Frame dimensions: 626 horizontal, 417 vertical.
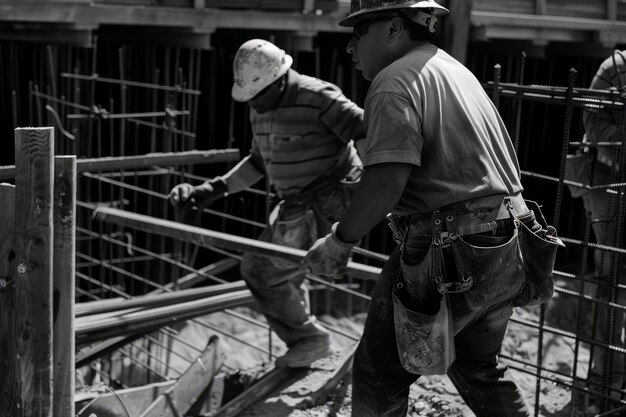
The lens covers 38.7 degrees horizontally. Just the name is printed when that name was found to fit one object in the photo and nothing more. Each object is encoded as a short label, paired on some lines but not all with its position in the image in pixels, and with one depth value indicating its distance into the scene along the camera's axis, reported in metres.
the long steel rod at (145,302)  4.28
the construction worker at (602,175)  5.08
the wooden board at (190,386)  4.93
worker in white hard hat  4.66
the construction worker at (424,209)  2.80
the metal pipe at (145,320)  3.94
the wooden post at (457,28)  8.91
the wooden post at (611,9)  11.05
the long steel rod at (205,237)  3.98
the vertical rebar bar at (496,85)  4.30
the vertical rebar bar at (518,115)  4.26
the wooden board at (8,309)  2.79
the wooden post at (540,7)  10.44
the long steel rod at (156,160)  5.34
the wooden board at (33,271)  2.68
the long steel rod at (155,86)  6.60
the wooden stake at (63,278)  2.79
